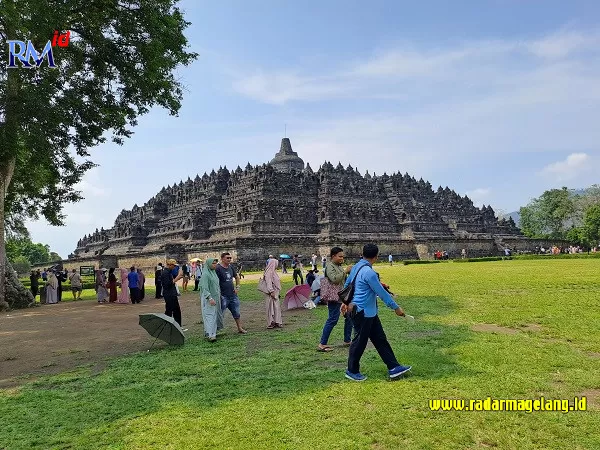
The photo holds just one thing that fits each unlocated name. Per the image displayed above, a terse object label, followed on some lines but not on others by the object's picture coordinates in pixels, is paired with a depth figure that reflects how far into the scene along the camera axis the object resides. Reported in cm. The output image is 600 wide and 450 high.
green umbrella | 867
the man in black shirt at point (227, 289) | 975
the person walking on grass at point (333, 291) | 768
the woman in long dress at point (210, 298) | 912
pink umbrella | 1348
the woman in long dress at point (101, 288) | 1953
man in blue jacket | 582
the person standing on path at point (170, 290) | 977
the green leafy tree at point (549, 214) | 7512
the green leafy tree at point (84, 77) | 1630
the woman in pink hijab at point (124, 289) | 1869
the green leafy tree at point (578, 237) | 5765
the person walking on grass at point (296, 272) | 2020
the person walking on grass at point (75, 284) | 2236
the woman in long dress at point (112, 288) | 1953
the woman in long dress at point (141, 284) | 1919
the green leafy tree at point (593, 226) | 5644
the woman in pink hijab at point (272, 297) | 993
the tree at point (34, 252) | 9950
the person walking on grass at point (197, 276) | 2169
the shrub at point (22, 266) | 7441
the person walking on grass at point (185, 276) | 2224
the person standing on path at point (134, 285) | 1850
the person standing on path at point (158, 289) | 2052
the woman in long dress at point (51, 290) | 2125
